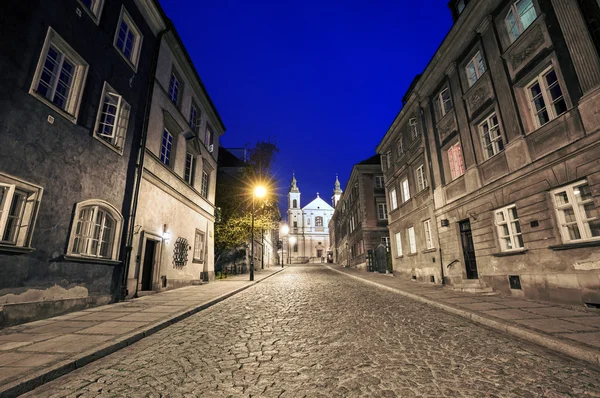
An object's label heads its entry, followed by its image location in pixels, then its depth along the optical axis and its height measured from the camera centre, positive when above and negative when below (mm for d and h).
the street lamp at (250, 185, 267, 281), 17484 +4679
